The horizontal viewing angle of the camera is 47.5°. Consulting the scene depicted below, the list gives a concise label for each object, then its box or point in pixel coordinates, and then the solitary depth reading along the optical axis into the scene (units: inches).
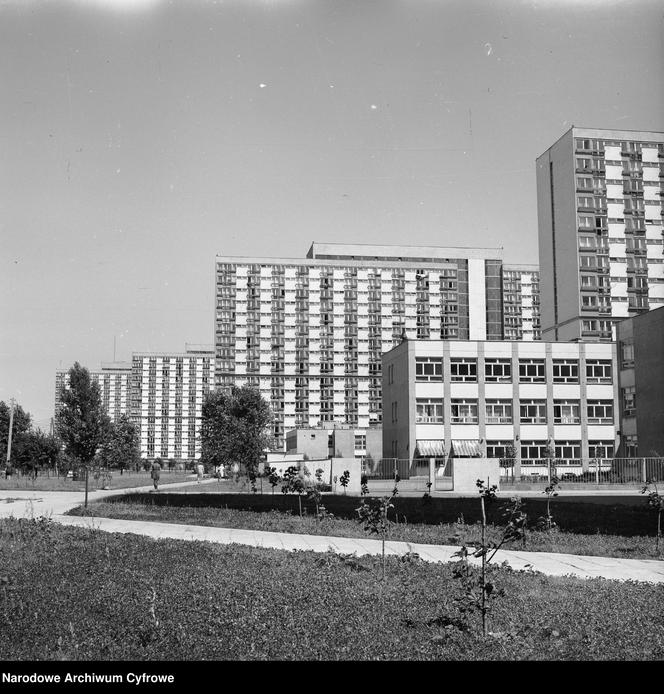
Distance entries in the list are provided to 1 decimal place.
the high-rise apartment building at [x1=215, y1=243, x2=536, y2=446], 5477.4
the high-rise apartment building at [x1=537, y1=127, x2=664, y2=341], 3905.0
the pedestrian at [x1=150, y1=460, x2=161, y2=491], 1641.7
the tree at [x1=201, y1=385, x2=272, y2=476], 2561.5
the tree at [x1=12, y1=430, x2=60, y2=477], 3095.5
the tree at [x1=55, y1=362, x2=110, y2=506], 1576.0
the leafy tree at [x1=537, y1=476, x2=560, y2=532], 642.8
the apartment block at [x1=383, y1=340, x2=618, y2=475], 2674.7
